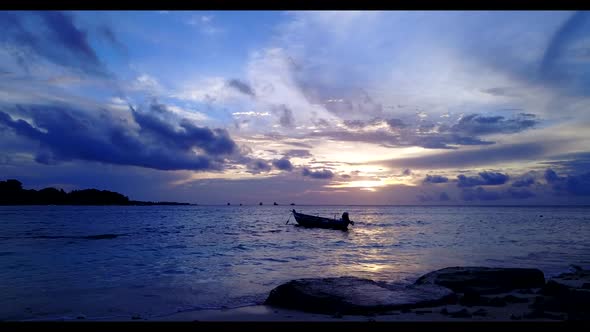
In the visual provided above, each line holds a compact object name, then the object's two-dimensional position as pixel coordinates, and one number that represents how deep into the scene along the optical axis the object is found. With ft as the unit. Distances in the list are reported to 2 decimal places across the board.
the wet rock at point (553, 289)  30.98
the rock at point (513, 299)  30.30
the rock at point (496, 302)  29.17
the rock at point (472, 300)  29.50
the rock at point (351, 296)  27.66
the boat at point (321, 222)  159.94
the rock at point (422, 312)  26.68
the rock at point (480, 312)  25.98
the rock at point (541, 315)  24.30
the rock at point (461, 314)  25.26
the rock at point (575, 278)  38.27
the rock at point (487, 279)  35.63
